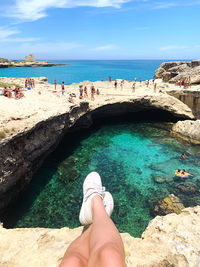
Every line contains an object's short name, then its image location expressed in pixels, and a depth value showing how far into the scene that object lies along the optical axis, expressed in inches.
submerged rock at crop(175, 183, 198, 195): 406.3
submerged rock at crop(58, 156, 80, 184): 447.6
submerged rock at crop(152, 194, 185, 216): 347.0
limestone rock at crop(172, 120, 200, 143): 641.5
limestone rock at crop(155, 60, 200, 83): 953.7
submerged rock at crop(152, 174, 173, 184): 441.9
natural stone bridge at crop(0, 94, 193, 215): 331.0
